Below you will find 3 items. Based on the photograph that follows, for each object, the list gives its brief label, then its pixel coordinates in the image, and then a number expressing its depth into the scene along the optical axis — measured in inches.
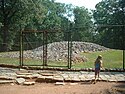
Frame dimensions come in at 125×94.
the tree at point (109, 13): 1495.0
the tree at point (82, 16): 2367.4
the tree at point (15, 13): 1089.6
